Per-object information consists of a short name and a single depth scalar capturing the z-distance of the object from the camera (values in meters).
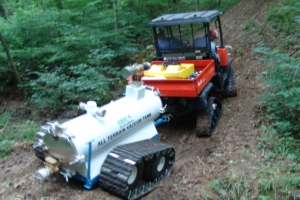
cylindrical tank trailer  3.37
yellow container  5.05
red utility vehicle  4.96
